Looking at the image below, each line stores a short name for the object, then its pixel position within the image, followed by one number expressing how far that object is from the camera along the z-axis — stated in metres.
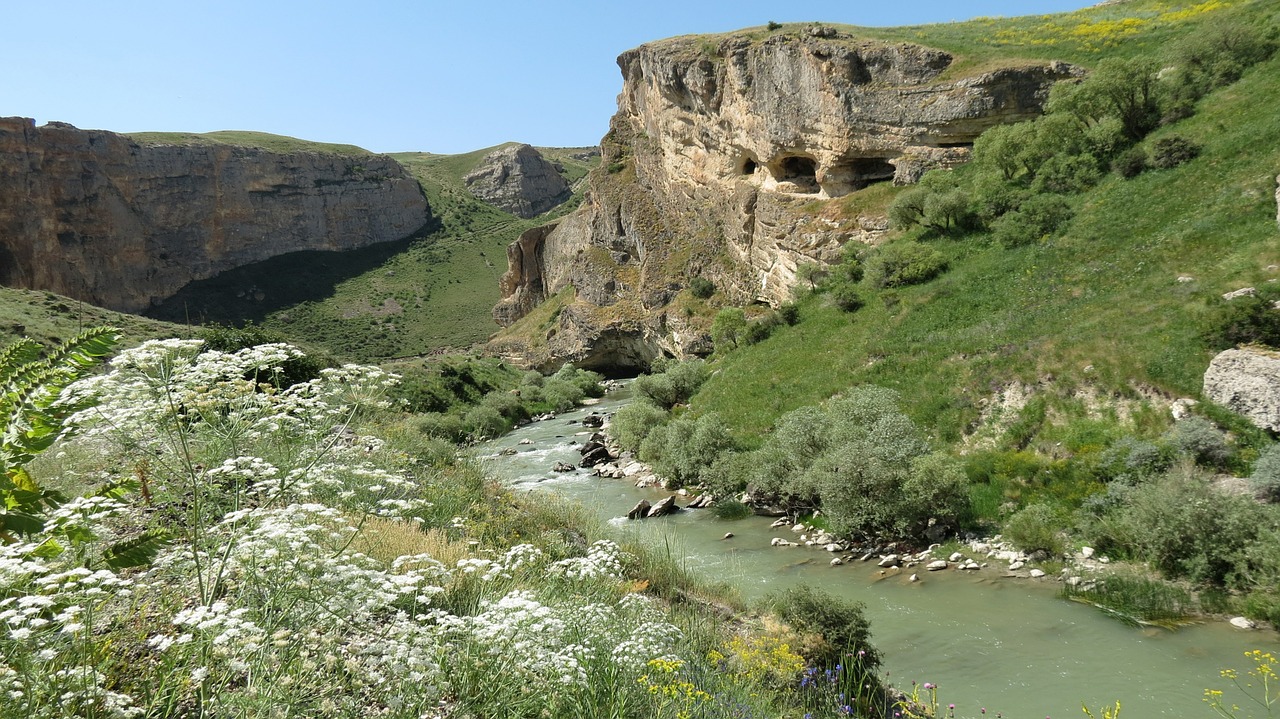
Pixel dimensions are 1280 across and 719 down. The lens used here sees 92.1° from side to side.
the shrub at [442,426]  29.52
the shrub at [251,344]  17.88
